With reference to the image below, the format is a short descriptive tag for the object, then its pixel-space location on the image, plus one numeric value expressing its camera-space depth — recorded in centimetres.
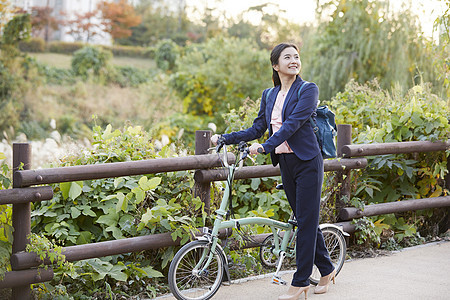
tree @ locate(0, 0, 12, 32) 1931
